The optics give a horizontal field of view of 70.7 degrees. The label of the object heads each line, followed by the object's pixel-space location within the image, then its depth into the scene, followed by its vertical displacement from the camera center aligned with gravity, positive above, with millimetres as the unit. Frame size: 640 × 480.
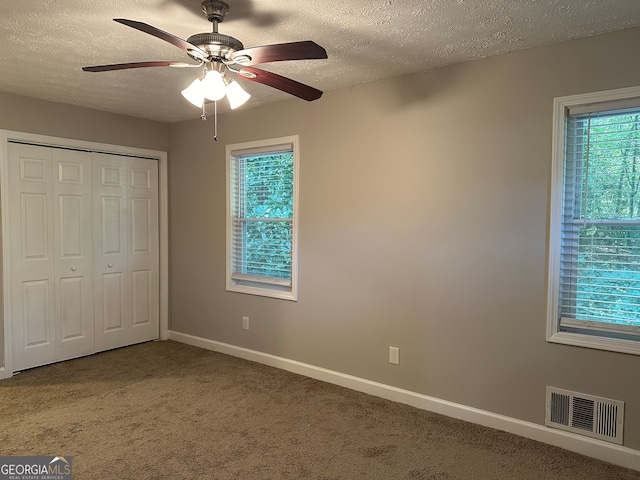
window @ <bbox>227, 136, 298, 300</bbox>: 3934 +41
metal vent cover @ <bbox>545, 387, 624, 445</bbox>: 2480 -1080
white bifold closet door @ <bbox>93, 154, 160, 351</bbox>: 4379 -306
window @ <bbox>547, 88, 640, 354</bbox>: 2455 +9
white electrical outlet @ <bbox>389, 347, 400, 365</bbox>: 3284 -969
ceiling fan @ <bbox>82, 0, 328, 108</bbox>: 1874 +720
